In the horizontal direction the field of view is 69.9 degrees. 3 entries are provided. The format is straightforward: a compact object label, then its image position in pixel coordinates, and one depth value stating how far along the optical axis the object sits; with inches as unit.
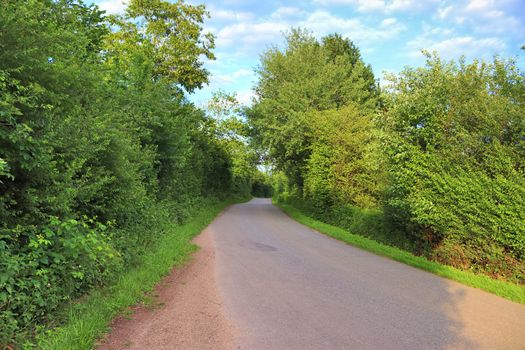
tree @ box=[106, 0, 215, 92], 967.6
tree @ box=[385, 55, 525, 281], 371.2
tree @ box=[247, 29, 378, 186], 1024.9
